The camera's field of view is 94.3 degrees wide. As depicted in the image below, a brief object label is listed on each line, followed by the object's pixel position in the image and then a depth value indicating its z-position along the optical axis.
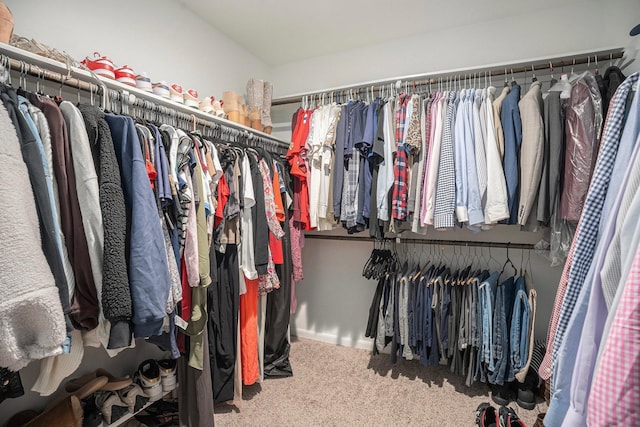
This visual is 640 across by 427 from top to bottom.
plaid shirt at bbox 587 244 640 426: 0.43
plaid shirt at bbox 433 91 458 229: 1.61
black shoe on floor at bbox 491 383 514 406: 1.72
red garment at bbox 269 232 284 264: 1.82
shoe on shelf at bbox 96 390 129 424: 1.27
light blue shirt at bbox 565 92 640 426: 0.59
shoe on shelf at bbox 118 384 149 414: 1.35
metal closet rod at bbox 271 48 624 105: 1.60
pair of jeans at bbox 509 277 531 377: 1.66
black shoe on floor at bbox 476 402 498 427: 1.43
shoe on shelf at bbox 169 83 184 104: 1.53
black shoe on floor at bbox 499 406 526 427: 1.38
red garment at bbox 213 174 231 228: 1.48
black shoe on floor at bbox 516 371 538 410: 1.68
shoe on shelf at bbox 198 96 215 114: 1.72
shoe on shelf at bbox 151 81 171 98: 1.48
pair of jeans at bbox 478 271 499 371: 1.70
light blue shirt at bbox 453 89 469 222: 1.59
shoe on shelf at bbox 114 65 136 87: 1.33
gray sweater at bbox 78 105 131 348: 0.91
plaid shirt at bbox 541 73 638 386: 0.70
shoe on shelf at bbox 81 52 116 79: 1.27
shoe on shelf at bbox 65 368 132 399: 1.34
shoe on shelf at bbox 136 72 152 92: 1.41
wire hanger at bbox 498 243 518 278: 1.98
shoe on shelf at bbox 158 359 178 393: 1.49
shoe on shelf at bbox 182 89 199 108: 1.60
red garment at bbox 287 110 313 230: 2.06
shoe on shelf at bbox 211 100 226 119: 1.79
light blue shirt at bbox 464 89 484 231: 1.56
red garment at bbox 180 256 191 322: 1.29
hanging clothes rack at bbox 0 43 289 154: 1.00
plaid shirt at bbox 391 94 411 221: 1.73
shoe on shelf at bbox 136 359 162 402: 1.44
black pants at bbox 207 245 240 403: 1.57
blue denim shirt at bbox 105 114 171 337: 0.96
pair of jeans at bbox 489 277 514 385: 1.69
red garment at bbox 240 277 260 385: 1.79
